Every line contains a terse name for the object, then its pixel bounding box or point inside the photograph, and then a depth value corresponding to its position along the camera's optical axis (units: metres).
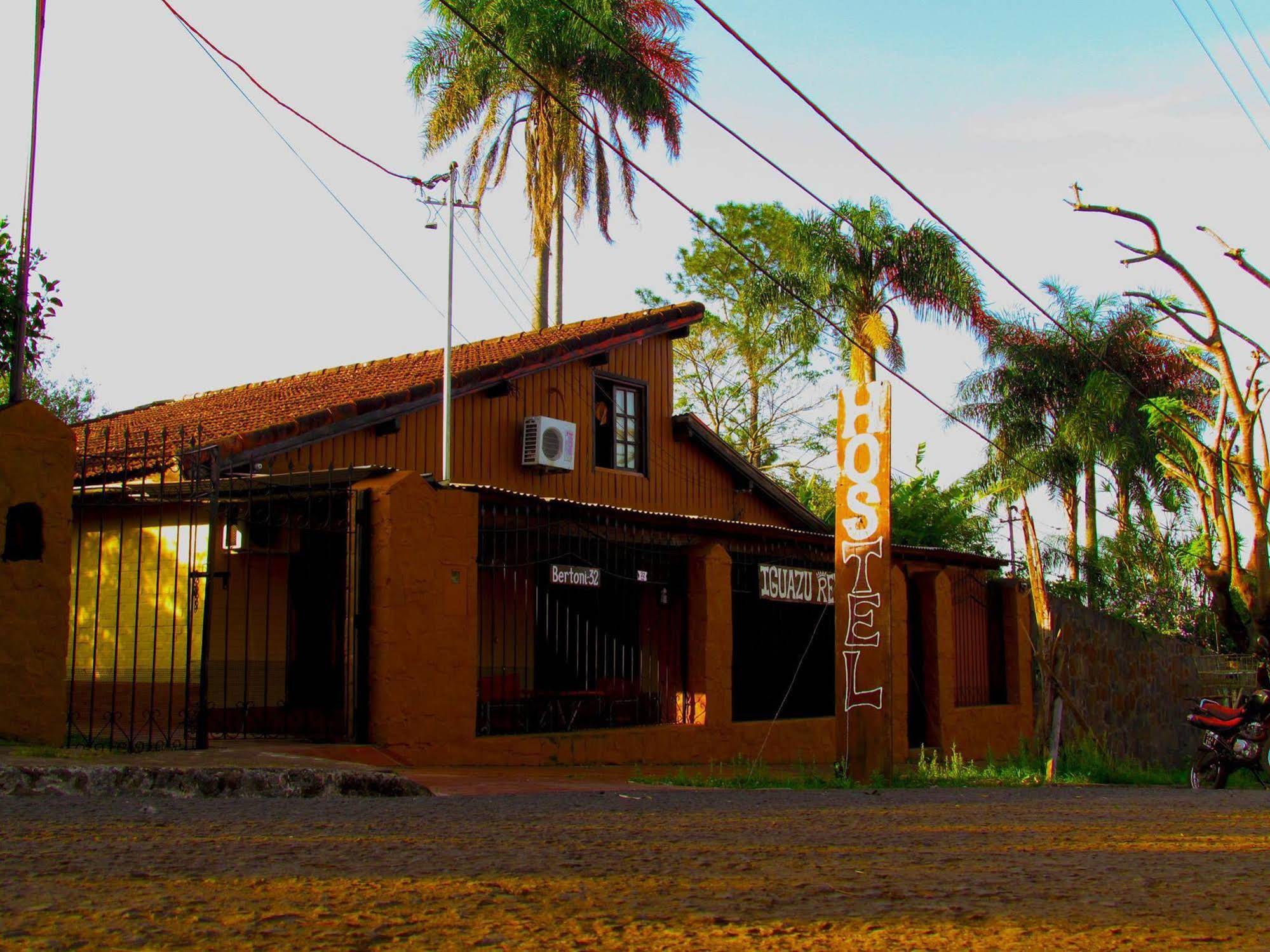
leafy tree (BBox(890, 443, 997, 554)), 27.47
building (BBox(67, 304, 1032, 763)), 10.38
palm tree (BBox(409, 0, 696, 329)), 26.39
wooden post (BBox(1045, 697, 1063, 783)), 12.06
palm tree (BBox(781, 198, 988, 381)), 26.92
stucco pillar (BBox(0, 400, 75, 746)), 8.41
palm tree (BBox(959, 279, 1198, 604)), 31.02
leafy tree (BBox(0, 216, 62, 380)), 10.12
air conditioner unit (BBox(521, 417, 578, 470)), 16.97
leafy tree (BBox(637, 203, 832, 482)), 37.06
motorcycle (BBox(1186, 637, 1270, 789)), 12.91
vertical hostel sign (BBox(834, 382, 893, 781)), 10.85
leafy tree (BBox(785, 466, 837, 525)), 33.00
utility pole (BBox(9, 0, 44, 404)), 8.98
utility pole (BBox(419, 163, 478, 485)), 15.55
